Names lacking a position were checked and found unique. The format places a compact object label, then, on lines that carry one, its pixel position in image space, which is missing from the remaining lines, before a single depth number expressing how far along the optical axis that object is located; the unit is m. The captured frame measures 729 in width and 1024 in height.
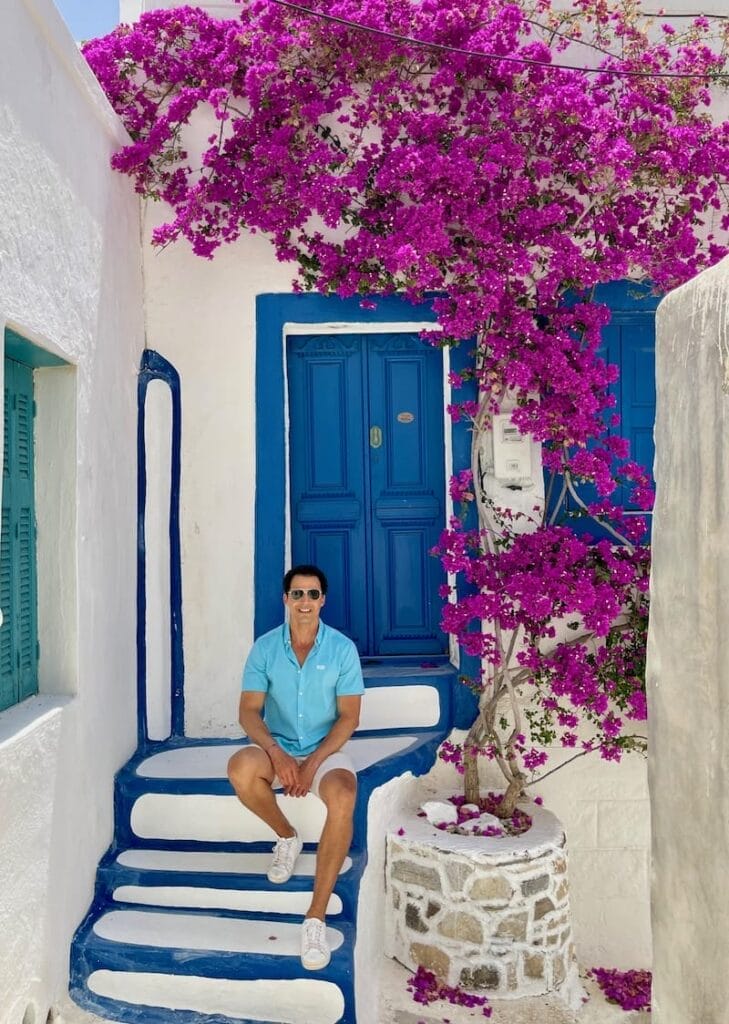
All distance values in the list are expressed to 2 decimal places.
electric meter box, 5.28
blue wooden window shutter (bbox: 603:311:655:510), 5.57
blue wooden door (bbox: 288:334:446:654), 5.63
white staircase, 3.87
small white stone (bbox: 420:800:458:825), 4.94
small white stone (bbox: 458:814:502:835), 4.85
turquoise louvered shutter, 3.74
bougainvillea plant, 5.03
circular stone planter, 4.52
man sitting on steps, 4.20
